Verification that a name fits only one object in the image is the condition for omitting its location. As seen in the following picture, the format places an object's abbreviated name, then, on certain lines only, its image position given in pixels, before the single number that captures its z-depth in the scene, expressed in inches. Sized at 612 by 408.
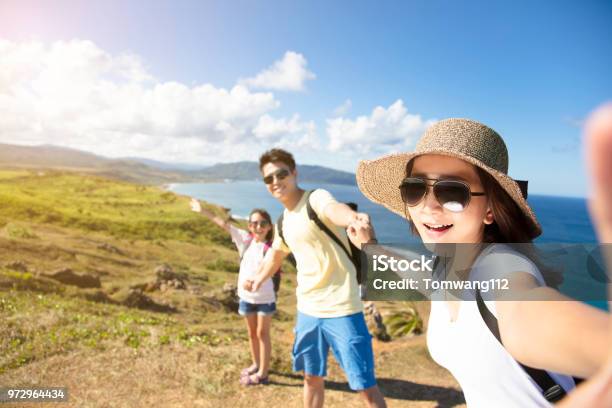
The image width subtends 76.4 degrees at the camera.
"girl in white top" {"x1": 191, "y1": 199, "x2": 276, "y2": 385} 201.3
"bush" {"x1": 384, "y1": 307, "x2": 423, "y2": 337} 385.1
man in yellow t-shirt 139.6
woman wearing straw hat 44.6
